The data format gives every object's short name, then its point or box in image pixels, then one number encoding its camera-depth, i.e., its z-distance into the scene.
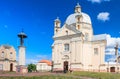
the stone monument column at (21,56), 14.42
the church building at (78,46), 19.97
